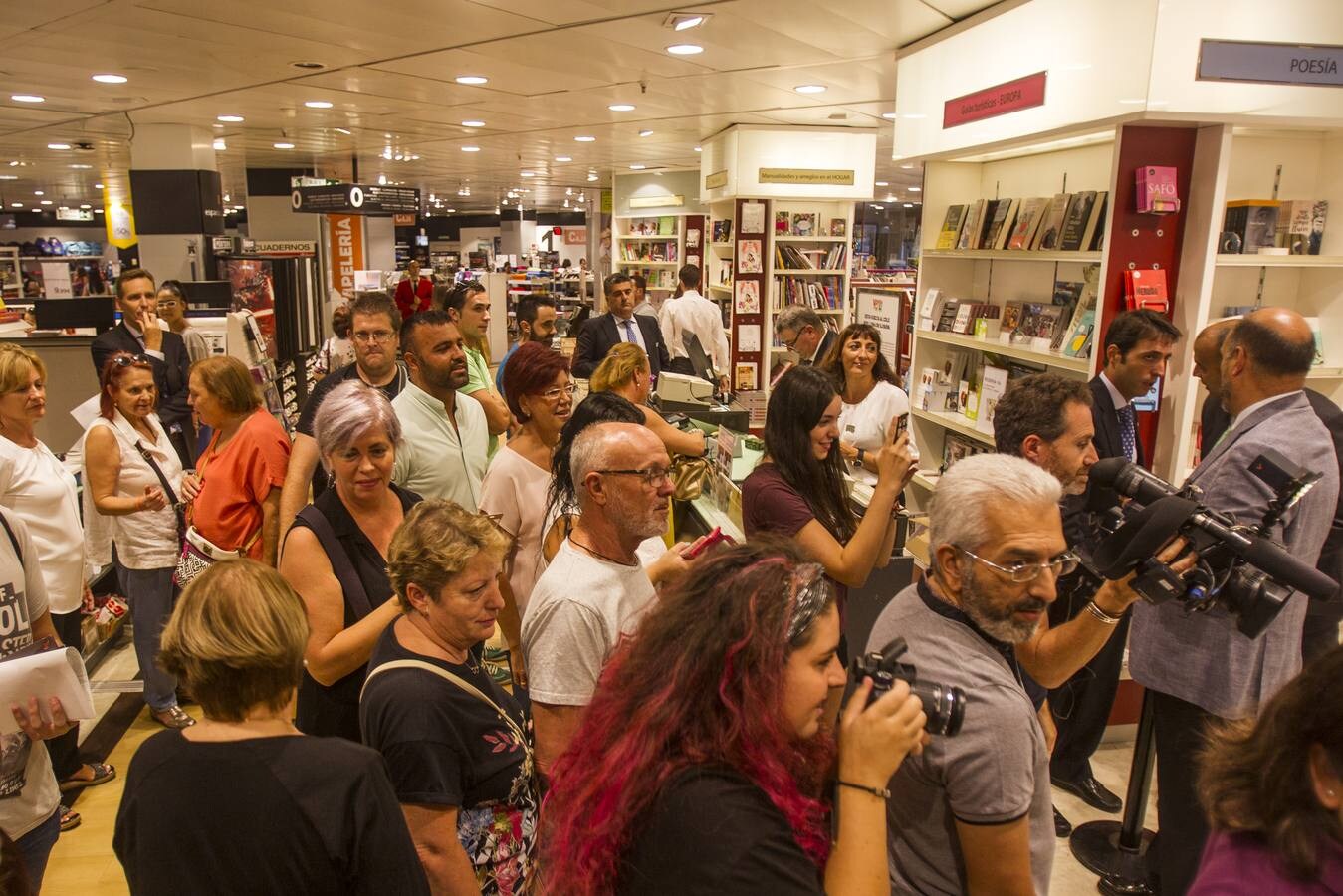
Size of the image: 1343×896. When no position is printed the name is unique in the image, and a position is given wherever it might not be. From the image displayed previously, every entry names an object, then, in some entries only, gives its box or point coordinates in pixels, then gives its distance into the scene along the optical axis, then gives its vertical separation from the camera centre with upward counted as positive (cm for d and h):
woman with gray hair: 204 -72
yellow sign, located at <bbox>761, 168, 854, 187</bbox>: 909 +93
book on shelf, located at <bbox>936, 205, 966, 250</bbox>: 514 +25
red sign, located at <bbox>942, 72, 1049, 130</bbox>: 394 +82
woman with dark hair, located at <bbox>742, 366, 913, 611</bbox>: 239 -62
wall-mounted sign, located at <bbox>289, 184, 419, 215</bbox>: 1203 +80
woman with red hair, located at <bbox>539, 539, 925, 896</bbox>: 104 -61
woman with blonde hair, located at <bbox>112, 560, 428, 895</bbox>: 132 -80
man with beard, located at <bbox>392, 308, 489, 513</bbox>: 320 -56
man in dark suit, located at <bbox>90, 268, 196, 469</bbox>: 600 -62
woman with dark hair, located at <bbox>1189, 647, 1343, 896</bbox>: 105 -63
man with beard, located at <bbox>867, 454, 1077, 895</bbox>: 138 -67
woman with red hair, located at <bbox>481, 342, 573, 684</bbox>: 283 -68
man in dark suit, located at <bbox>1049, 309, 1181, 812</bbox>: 322 -65
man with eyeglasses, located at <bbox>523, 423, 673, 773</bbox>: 176 -65
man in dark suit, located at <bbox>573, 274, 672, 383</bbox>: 663 -49
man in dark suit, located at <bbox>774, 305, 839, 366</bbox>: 643 -46
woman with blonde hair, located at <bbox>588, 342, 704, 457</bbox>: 371 -47
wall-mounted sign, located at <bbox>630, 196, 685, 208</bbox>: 1514 +107
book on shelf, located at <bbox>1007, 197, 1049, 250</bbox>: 441 +25
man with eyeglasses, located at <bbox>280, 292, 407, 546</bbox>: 346 -39
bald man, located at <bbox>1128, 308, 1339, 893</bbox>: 236 -93
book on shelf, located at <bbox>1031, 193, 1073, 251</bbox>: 422 +23
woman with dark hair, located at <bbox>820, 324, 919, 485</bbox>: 440 -61
